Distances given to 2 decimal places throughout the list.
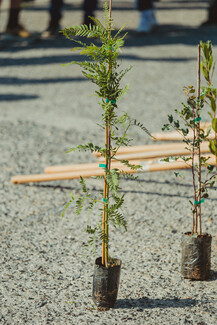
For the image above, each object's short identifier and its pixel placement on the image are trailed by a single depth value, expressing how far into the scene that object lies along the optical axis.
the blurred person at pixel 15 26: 14.08
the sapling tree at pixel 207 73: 4.11
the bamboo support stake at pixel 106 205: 3.79
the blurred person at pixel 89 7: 13.65
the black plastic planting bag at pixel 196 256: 4.23
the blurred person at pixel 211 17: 15.66
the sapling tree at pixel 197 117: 4.13
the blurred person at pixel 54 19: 14.00
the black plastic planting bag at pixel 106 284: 3.87
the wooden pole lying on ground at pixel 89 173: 6.03
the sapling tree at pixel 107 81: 3.63
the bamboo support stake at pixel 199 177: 4.22
